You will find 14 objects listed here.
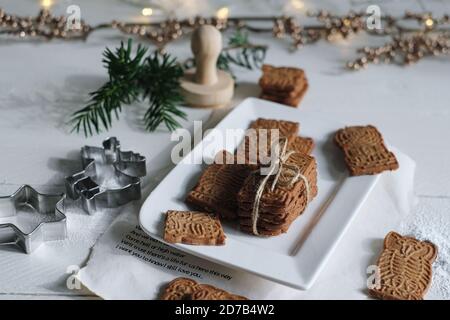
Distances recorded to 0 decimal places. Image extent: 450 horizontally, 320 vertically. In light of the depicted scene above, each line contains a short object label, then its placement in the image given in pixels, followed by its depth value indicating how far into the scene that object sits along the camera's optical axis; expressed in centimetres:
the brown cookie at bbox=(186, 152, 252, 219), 113
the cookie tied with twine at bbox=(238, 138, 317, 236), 108
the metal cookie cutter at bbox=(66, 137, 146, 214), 119
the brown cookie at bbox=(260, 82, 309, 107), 149
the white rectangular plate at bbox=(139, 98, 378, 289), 104
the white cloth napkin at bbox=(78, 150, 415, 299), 105
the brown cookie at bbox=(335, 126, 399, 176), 124
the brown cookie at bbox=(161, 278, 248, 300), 102
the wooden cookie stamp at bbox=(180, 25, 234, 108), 146
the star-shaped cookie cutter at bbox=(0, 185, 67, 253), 110
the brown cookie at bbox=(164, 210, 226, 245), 106
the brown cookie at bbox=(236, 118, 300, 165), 125
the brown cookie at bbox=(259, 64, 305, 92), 149
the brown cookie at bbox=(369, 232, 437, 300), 104
